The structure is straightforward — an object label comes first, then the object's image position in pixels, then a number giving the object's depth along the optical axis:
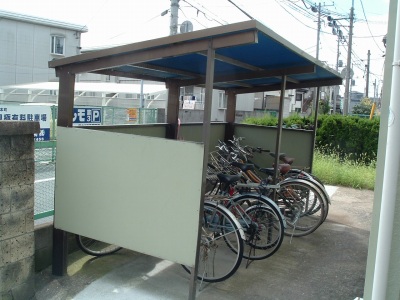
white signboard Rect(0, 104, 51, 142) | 6.37
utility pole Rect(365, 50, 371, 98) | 35.16
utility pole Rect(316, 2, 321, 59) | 17.76
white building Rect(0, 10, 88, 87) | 25.97
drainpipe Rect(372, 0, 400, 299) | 1.74
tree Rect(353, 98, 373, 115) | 35.53
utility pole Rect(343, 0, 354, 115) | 19.64
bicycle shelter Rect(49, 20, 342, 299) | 2.83
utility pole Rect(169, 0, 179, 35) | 10.33
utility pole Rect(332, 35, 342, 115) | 27.67
